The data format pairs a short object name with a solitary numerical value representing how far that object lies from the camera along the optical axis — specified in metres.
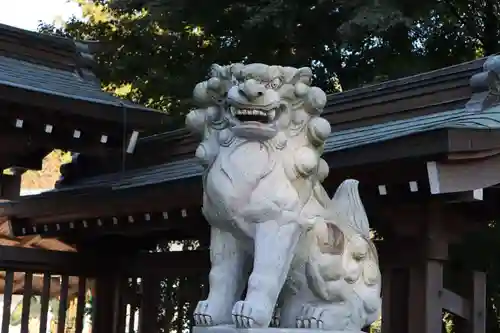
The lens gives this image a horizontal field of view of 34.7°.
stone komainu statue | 3.07
